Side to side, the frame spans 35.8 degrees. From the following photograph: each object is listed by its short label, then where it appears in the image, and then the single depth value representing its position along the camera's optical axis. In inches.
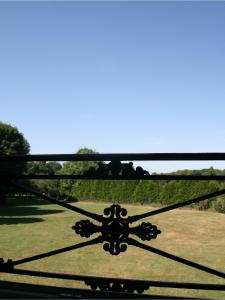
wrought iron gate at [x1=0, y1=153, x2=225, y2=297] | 82.0
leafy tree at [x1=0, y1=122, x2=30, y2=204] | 1423.5
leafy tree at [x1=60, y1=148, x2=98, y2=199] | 1509.0
